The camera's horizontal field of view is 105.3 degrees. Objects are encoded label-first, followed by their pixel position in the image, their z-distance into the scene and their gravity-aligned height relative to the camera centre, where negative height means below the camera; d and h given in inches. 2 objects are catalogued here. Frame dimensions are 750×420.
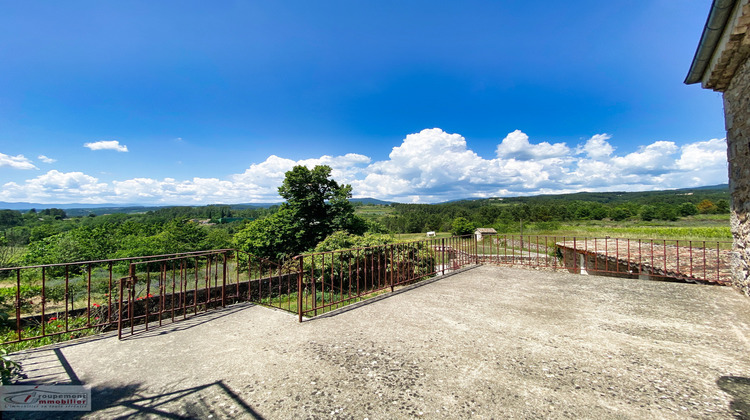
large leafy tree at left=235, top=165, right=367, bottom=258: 689.6 -15.2
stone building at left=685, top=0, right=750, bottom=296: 135.1 +67.9
